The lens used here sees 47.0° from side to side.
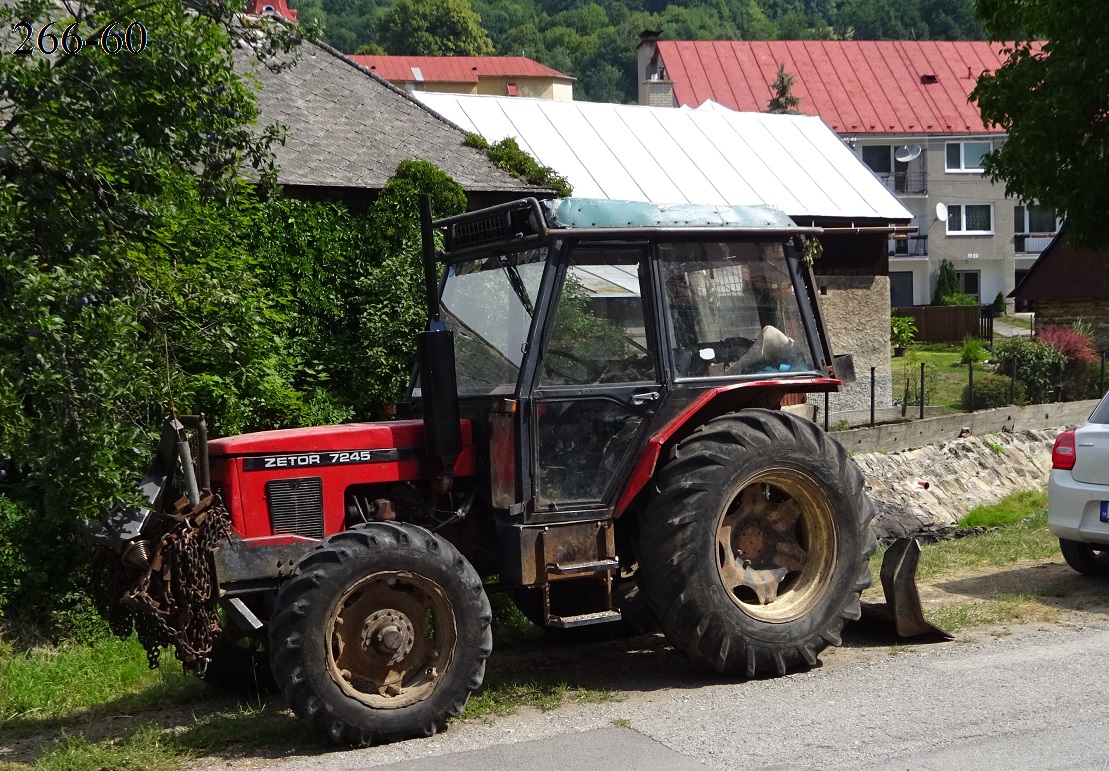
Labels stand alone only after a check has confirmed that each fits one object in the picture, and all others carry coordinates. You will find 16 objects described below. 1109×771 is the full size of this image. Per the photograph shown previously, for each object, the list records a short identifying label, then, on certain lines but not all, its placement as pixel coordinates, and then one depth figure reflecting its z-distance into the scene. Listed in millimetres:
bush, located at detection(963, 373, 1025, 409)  22562
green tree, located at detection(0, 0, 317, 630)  6168
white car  8227
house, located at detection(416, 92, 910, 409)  22766
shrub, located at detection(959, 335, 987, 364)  31328
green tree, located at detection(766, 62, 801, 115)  45062
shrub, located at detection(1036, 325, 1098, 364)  23948
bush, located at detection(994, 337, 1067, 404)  23484
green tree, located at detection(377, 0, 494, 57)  89625
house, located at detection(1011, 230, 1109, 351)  28594
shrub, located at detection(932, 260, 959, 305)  47500
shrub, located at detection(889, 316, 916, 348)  35531
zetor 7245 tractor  5777
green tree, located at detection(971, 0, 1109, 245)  16172
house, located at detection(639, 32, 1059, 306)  46906
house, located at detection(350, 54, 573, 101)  67688
